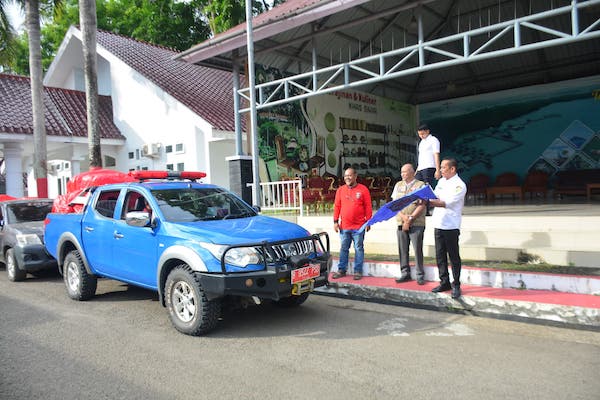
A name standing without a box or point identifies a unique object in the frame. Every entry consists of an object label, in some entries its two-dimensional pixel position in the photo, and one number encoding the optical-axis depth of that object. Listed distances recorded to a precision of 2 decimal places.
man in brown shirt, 6.63
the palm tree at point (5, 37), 15.13
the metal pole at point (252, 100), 9.54
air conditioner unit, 15.96
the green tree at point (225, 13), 22.92
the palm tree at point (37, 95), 14.05
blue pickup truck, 4.84
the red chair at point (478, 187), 16.89
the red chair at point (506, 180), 17.44
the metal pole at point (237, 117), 11.79
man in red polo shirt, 7.27
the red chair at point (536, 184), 15.95
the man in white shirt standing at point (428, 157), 7.98
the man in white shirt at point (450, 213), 5.91
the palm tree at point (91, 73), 12.46
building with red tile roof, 15.09
